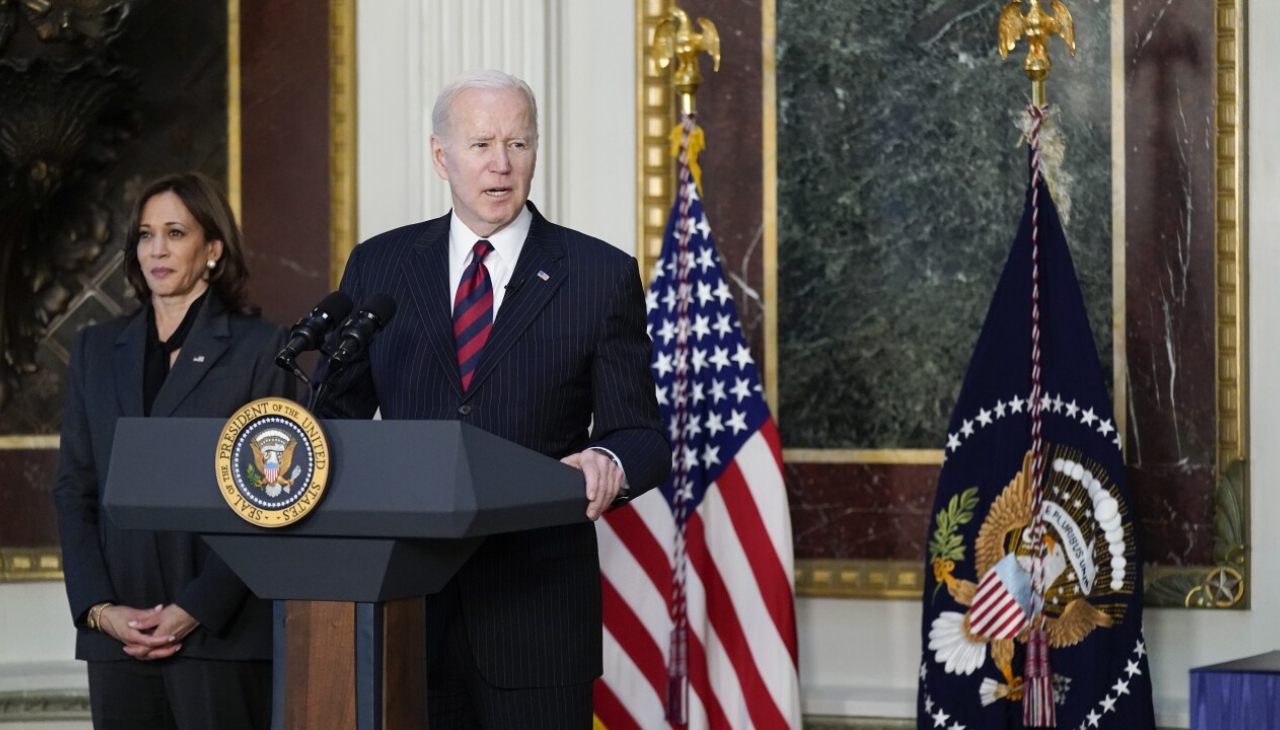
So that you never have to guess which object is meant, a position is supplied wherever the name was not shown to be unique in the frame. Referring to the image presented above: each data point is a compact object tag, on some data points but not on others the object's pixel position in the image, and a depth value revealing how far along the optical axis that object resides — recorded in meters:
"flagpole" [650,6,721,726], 8.05
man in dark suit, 4.82
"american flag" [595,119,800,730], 8.18
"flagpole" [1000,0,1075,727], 7.55
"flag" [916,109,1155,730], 7.68
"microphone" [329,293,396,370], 4.24
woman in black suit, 6.39
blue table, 4.55
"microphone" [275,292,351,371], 4.21
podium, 3.97
